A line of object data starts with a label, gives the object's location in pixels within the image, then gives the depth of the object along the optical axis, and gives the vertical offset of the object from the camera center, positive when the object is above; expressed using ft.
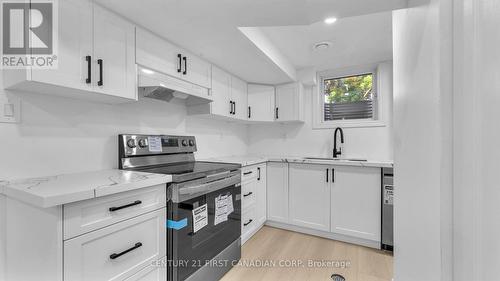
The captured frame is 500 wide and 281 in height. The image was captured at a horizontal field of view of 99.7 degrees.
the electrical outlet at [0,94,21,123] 3.87 +0.61
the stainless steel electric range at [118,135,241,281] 4.60 -1.61
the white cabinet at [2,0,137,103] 3.84 +1.66
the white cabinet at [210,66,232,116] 7.89 +1.92
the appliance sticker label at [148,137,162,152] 6.28 -0.10
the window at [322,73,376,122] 9.76 +2.06
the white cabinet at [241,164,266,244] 7.64 -2.35
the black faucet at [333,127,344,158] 9.68 -0.20
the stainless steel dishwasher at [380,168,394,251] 7.16 -2.30
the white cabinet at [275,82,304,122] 10.15 +1.84
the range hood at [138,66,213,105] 5.27 +1.43
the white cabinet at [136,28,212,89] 5.41 +2.39
